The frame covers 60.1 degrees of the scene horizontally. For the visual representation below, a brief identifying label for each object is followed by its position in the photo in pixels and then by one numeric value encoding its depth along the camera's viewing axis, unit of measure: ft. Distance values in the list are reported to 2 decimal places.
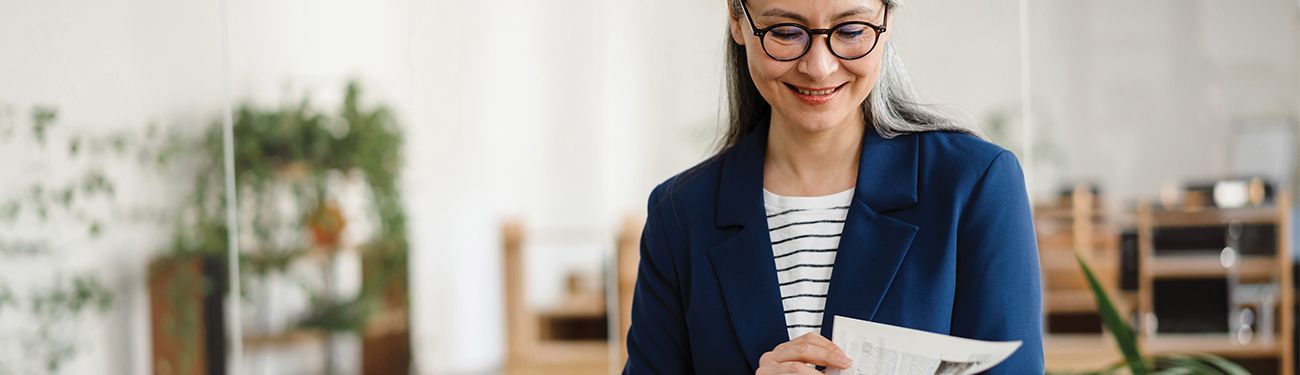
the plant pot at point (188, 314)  9.56
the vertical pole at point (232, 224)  10.03
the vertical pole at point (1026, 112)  9.46
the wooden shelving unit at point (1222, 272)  10.75
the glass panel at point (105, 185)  7.77
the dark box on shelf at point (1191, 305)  10.84
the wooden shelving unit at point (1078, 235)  11.12
